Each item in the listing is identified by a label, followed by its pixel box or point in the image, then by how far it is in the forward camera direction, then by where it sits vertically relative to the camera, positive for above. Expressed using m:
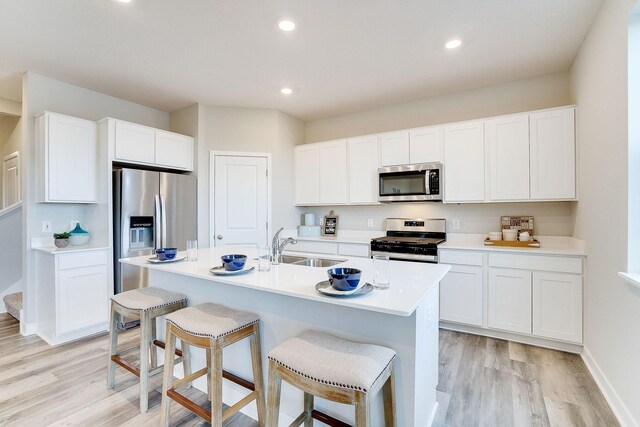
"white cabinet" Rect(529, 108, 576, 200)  2.90 +0.55
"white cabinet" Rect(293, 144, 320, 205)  4.49 +0.56
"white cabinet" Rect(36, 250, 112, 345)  2.98 -0.84
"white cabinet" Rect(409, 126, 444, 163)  3.54 +0.79
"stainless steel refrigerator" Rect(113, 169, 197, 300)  3.35 -0.05
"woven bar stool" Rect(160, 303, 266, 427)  1.58 -0.71
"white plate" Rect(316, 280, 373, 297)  1.36 -0.37
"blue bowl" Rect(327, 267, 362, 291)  1.37 -0.31
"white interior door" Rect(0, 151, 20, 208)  4.56 +0.50
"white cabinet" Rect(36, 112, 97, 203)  3.10 +0.57
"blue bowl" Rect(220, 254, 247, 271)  1.84 -0.31
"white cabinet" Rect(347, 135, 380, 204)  4.02 +0.57
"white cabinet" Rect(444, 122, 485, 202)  3.34 +0.55
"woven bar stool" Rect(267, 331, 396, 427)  1.17 -0.66
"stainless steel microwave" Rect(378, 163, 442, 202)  3.54 +0.35
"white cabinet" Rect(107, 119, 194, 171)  3.40 +0.80
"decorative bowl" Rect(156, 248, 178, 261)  2.18 -0.30
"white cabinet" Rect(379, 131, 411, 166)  3.77 +0.79
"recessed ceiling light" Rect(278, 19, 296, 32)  2.36 +1.47
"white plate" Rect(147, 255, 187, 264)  2.16 -0.35
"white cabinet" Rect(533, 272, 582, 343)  2.68 -0.86
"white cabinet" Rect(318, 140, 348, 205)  4.26 +0.55
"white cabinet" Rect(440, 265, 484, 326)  3.09 -0.87
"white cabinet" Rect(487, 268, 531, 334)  2.87 -0.86
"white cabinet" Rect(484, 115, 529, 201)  3.11 +0.56
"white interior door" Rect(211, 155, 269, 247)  4.19 +0.16
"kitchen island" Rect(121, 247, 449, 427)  1.43 -0.57
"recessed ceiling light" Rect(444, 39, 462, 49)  2.62 +1.46
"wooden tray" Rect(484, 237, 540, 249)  3.08 -0.34
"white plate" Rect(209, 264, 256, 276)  1.80 -0.36
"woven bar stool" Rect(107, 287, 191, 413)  1.97 -0.71
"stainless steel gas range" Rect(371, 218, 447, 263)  3.34 -0.34
